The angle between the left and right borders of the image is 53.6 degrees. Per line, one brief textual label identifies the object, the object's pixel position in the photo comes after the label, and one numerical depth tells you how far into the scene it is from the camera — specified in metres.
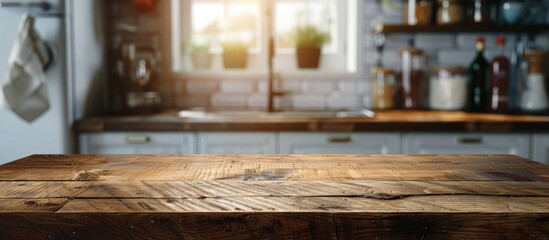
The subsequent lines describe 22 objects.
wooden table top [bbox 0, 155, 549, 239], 0.93
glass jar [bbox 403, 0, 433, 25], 3.12
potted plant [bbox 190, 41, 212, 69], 3.44
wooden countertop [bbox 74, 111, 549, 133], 2.58
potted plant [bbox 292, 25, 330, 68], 3.36
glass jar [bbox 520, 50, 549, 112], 3.00
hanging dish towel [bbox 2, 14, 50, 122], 2.54
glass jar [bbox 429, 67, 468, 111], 3.14
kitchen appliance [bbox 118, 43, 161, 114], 2.97
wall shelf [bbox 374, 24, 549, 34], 3.03
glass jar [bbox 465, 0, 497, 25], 3.16
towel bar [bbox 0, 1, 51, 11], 2.62
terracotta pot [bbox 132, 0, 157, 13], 3.16
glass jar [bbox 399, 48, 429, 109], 3.24
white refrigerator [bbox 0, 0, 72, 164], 2.63
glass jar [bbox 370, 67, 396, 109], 3.23
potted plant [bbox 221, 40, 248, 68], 3.39
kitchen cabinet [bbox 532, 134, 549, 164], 2.59
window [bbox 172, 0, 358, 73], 3.50
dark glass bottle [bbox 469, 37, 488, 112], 3.12
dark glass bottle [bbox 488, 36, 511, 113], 3.03
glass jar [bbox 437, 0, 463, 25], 3.11
